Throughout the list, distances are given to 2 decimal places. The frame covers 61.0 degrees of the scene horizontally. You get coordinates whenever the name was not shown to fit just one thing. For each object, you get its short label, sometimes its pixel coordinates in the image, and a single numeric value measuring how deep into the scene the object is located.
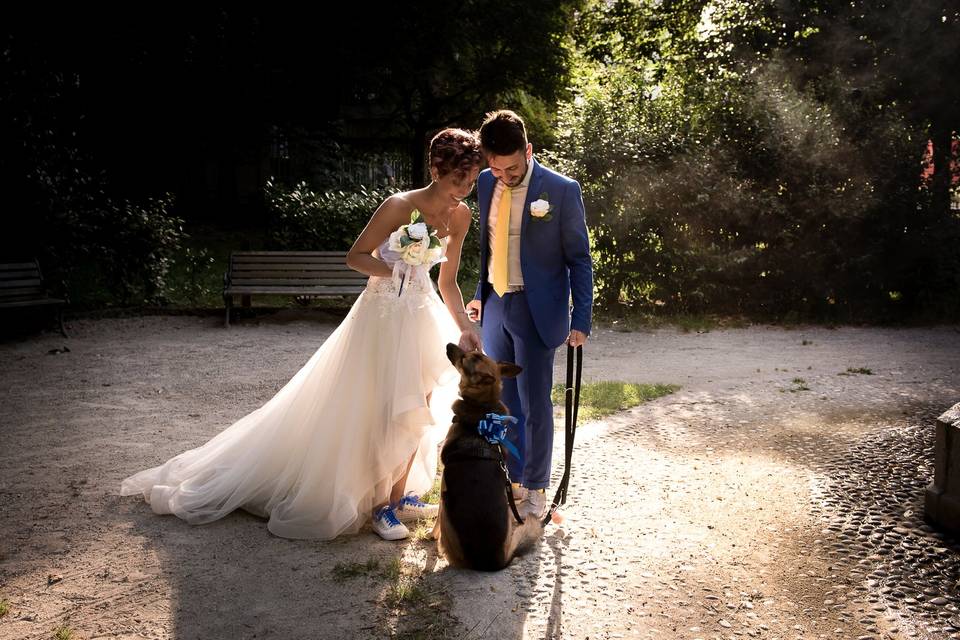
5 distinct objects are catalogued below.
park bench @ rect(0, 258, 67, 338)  10.21
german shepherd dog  3.79
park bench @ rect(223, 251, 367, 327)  11.55
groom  4.42
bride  4.39
